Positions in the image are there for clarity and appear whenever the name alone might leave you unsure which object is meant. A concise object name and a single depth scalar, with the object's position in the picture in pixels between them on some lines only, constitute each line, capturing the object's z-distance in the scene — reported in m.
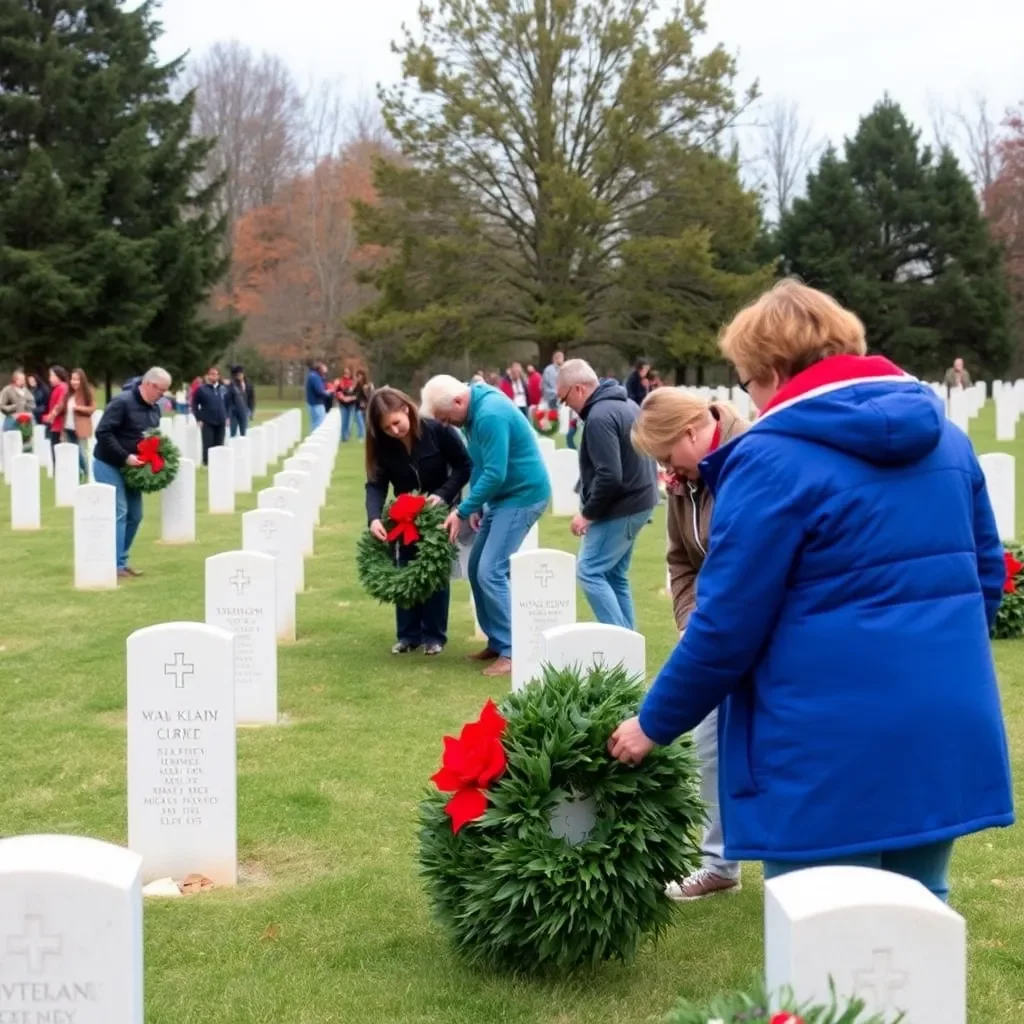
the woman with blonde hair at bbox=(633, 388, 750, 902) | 5.31
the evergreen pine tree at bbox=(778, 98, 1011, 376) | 51.94
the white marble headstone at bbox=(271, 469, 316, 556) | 14.89
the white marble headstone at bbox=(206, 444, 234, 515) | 19.94
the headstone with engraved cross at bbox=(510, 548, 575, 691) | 8.34
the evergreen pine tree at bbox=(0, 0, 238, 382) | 42.88
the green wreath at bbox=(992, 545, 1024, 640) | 10.92
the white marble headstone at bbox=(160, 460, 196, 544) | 16.70
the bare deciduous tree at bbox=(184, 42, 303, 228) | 63.19
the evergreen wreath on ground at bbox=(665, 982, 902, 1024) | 2.69
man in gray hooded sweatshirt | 8.61
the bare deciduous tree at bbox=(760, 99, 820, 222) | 67.88
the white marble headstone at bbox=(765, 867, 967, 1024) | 2.79
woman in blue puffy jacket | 3.33
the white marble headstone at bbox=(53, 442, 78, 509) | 19.77
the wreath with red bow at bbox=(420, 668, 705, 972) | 4.50
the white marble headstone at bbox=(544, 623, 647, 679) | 5.53
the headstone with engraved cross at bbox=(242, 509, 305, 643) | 11.26
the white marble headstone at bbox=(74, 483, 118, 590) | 13.48
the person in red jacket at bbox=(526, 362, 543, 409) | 35.12
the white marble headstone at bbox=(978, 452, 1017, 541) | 13.86
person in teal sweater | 9.34
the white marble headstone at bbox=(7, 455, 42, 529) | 18.30
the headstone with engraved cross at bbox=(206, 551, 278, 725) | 8.19
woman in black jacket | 10.06
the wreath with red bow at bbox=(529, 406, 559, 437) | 29.95
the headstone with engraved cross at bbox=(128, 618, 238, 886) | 5.63
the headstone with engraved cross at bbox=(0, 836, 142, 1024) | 3.24
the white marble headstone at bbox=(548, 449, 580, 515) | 19.17
